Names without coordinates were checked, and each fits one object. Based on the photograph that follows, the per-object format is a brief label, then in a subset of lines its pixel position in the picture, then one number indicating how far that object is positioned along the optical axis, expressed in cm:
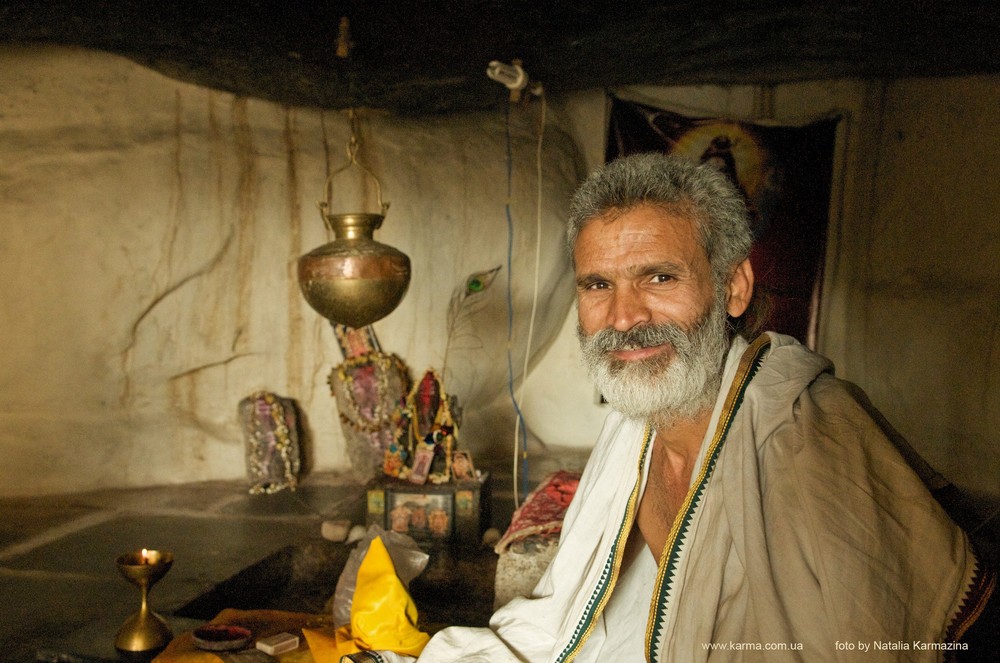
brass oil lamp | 219
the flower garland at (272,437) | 451
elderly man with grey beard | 115
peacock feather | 484
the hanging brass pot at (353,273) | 295
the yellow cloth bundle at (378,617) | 198
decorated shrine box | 340
